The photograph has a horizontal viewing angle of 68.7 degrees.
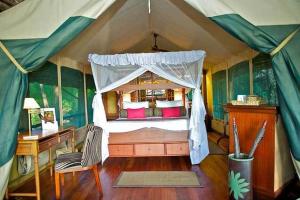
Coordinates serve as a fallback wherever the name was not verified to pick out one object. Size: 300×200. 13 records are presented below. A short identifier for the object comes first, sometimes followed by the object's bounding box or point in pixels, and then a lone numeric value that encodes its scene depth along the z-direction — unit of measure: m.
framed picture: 3.23
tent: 1.90
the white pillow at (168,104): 5.55
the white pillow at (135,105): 5.56
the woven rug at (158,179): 2.94
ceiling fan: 6.56
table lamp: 2.81
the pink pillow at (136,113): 5.02
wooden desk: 2.47
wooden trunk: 4.04
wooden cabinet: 2.31
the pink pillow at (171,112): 5.02
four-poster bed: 3.92
